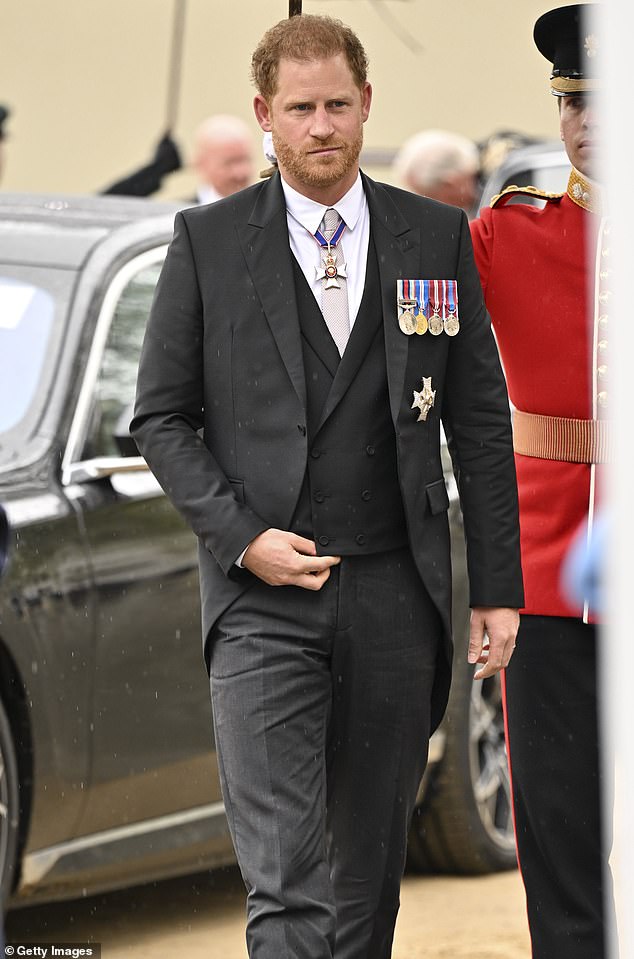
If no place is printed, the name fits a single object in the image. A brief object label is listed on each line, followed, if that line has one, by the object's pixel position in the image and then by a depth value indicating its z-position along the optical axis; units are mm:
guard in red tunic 7859
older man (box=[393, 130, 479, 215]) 18719
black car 9453
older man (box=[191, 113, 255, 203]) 18609
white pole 3172
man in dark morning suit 7141
